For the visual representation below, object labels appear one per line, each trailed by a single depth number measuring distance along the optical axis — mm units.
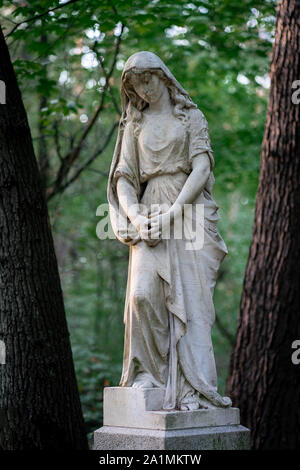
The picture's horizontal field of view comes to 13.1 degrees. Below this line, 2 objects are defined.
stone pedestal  9665
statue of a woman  10415
